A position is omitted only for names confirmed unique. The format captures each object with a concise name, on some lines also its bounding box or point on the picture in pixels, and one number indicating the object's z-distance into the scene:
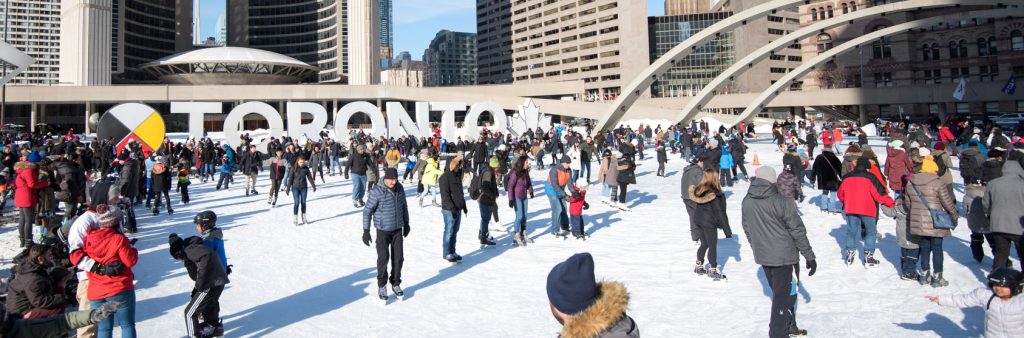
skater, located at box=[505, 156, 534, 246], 10.00
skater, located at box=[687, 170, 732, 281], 7.44
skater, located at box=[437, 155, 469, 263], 8.86
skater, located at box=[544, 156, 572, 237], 10.04
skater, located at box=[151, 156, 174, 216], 13.29
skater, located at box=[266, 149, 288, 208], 14.28
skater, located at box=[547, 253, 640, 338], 2.41
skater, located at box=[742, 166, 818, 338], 5.16
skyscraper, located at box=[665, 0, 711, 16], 133.88
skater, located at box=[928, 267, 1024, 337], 3.98
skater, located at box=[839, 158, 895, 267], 7.66
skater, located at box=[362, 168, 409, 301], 7.02
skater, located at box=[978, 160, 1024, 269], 6.03
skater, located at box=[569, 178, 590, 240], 10.04
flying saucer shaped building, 80.06
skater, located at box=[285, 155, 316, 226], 11.95
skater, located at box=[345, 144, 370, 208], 14.17
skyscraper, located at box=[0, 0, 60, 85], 88.38
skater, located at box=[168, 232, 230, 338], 5.36
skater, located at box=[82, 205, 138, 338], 5.03
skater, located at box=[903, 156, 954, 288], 6.44
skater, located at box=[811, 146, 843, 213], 11.41
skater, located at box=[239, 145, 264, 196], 16.89
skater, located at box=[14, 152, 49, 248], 9.10
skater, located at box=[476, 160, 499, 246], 9.70
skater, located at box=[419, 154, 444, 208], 13.89
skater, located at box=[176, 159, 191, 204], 14.76
